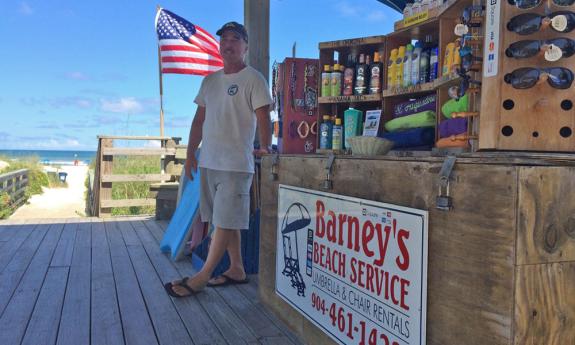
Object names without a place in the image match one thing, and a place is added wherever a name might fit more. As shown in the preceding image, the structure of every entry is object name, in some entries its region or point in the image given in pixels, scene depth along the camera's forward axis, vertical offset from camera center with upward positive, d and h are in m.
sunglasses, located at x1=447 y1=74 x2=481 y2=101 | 1.69 +0.27
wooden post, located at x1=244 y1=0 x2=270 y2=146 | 4.09 +1.12
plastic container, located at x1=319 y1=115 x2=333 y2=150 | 2.74 +0.15
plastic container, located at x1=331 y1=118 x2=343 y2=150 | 2.67 +0.14
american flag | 6.77 +1.61
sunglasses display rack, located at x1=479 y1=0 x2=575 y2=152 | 1.48 +0.27
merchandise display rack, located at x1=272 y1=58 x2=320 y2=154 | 2.85 +0.32
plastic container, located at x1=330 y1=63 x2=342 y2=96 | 2.70 +0.45
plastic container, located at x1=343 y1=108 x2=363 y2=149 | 2.61 +0.21
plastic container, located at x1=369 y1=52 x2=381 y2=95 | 2.54 +0.45
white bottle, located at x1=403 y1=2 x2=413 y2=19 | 2.39 +0.76
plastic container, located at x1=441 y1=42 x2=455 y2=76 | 1.97 +0.44
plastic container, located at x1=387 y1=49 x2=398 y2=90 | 2.46 +0.48
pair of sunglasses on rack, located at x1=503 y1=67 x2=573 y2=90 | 1.47 +0.27
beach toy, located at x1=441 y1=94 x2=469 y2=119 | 1.83 +0.22
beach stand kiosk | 1.19 -0.19
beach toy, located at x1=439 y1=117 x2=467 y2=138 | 1.84 +0.14
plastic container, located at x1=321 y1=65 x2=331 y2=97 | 2.73 +0.45
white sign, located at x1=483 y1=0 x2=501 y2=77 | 1.57 +0.41
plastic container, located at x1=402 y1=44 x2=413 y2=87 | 2.35 +0.48
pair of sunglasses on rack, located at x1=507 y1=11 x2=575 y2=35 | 1.44 +0.44
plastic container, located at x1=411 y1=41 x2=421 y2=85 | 2.29 +0.47
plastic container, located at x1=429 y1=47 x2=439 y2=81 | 2.18 +0.45
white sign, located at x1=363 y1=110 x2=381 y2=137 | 2.49 +0.20
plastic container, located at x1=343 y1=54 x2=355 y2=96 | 2.66 +0.45
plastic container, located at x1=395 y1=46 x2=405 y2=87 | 2.41 +0.48
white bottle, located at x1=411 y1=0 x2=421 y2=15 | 2.31 +0.76
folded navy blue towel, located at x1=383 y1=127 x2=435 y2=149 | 2.16 +0.11
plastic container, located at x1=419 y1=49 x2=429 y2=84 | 2.25 +0.45
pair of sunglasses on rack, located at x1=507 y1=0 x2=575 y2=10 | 1.47 +0.50
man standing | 2.91 +0.11
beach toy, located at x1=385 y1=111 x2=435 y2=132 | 2.18 +0.19
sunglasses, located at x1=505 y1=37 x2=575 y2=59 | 1.46 +0.36
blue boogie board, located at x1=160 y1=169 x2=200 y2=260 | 3.95 -0.57
